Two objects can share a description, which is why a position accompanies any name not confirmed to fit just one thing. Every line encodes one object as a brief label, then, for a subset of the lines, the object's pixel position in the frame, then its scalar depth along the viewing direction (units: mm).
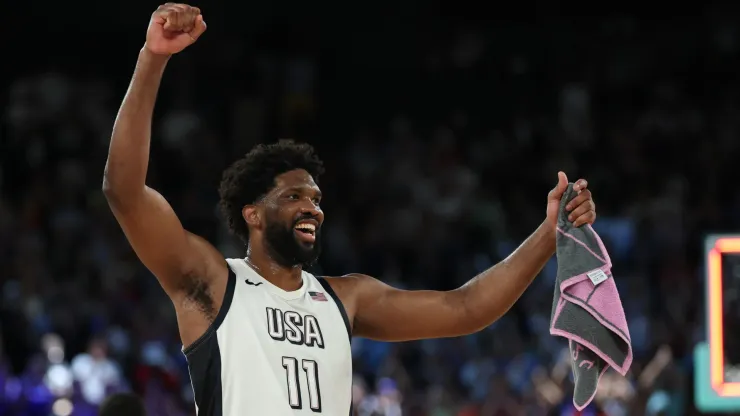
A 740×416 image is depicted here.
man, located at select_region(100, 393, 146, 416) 11133
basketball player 7398
